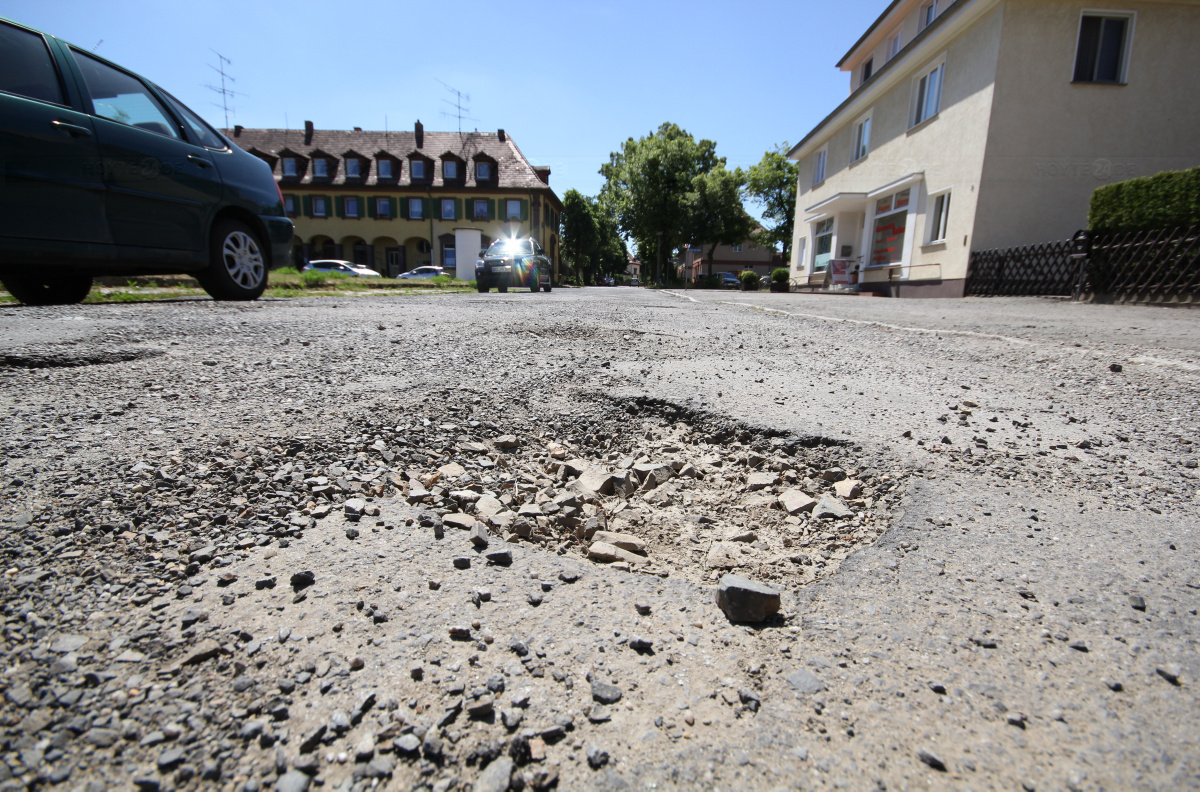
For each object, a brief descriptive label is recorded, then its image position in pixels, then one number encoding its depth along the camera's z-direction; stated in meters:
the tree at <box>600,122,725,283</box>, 39.53
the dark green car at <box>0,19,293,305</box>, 3.77
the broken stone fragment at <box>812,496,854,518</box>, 1.61
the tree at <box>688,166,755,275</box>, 38.88
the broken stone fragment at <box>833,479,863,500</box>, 1.70
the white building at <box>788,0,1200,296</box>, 11.90
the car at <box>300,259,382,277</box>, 26.57
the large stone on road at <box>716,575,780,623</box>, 1.13
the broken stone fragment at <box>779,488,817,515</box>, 1.67
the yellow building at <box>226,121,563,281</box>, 36.81
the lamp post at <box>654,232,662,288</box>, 40.59
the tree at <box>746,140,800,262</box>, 42.28
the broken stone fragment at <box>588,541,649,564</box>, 1.40
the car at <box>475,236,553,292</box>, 15.06
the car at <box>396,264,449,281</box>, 30.56
